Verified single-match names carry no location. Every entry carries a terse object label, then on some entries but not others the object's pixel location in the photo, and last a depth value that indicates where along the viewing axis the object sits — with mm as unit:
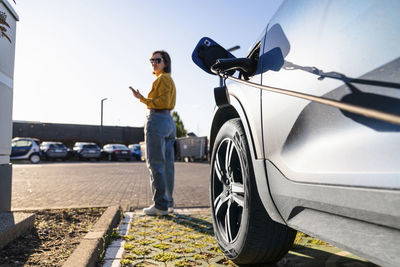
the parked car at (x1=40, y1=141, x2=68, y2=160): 27578
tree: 52250
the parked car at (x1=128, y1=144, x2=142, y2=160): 34156
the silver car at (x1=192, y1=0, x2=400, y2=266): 991
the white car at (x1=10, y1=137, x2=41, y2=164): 24302
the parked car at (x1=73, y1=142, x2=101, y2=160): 29453
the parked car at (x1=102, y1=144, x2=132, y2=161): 30562
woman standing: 4020
